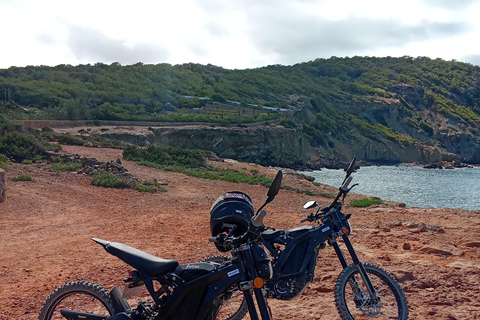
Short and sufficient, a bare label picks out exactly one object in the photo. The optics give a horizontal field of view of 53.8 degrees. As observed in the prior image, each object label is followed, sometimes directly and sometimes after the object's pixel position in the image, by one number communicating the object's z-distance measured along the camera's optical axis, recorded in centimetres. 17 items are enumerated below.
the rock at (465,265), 582
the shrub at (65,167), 1778
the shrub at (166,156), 2462
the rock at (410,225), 940
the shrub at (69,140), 2844
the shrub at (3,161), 1655
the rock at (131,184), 1559
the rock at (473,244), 769
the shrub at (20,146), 2014
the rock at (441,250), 705
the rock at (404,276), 547
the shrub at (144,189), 1543
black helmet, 394
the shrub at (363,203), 1565
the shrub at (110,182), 1551
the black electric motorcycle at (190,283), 311
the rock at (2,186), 1173
